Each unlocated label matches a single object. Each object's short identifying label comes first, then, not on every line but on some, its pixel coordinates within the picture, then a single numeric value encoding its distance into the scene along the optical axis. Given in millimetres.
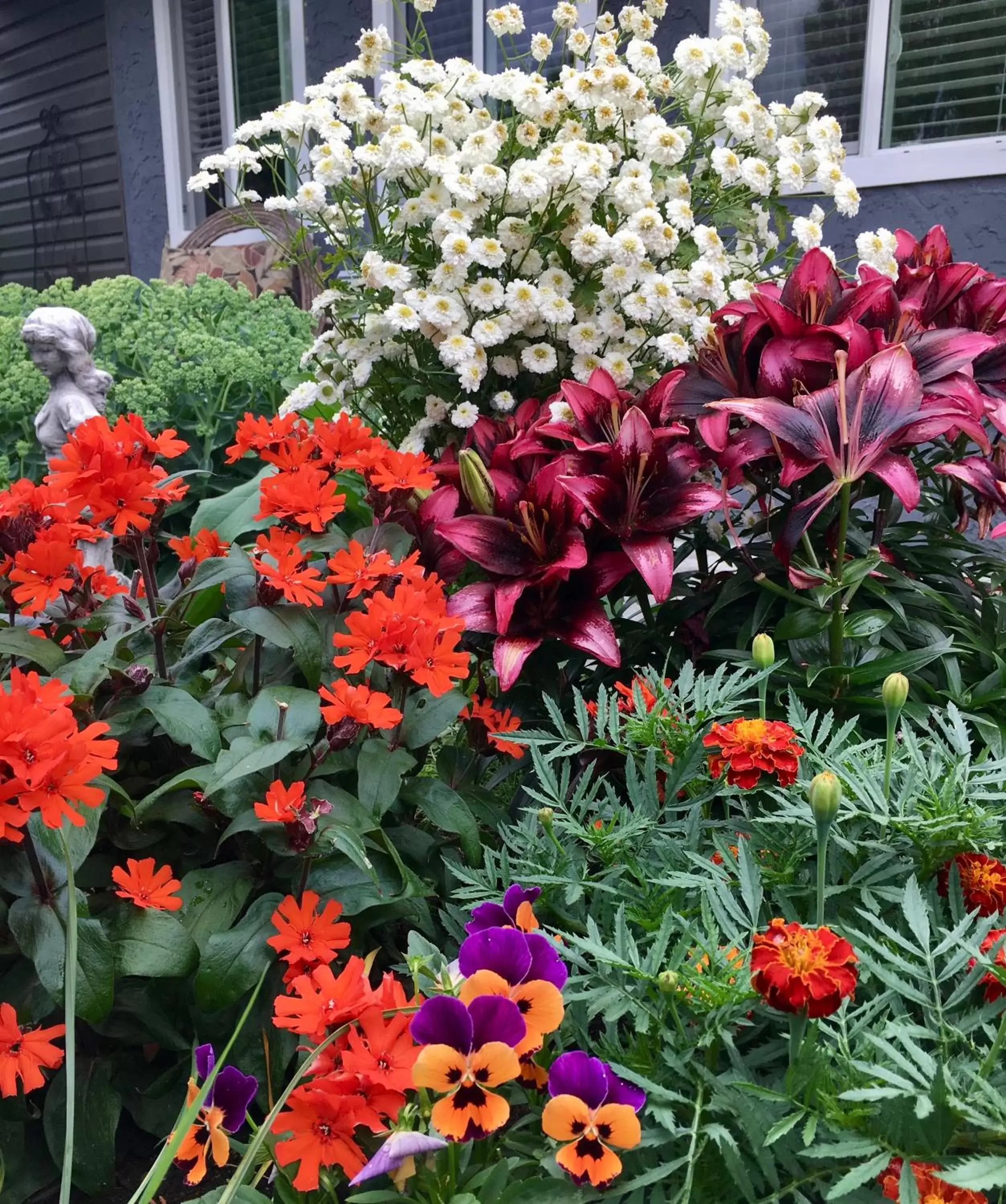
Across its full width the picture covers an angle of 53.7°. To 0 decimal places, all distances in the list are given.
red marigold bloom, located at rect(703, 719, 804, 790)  822
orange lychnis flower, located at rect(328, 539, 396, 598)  1004
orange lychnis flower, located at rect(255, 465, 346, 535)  1068
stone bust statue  1994
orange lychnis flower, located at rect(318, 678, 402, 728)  868
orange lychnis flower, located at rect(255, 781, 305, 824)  833
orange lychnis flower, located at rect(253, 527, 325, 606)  984
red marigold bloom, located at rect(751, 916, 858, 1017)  556
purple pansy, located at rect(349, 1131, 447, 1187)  601
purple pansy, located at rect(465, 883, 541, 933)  761
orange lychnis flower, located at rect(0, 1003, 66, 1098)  795
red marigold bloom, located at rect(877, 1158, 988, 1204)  561
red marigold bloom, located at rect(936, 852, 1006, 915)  751
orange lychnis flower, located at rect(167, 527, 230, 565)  1205
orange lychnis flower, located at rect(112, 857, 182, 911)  863
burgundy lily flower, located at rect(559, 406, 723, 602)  1168
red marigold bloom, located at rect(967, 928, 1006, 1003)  662
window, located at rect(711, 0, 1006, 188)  2951
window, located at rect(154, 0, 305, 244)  5207
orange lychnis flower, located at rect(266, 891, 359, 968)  828
